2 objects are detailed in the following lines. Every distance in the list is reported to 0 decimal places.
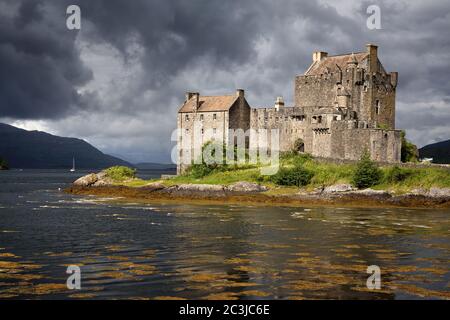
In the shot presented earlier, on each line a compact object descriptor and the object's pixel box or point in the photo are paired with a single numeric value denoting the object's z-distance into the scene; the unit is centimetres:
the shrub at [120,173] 7369
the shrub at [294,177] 6067
